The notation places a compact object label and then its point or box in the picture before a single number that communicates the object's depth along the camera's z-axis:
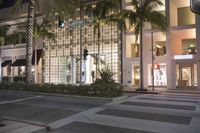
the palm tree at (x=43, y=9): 21.59
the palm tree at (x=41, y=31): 33.42
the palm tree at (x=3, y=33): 38.31
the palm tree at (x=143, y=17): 25.17
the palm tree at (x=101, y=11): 27.24
